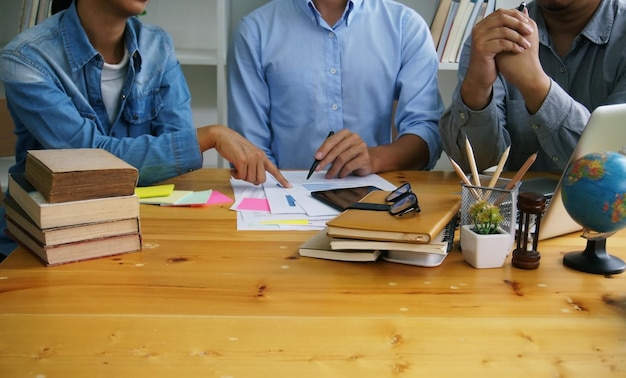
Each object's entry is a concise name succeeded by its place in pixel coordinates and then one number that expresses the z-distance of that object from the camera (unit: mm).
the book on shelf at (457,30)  2482
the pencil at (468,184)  977
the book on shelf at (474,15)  2500
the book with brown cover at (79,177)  881
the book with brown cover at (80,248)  880
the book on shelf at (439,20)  2498
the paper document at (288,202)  1100
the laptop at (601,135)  956
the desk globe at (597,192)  805
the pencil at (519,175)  984
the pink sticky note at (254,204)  1194
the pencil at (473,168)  1002
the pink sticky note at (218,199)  1236
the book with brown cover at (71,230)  875
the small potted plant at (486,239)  903
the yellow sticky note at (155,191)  1250
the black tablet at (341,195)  1189
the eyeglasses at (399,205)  935
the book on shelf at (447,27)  2496
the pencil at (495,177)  1004
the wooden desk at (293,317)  632
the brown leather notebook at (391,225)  868
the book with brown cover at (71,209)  869
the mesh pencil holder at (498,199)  940
